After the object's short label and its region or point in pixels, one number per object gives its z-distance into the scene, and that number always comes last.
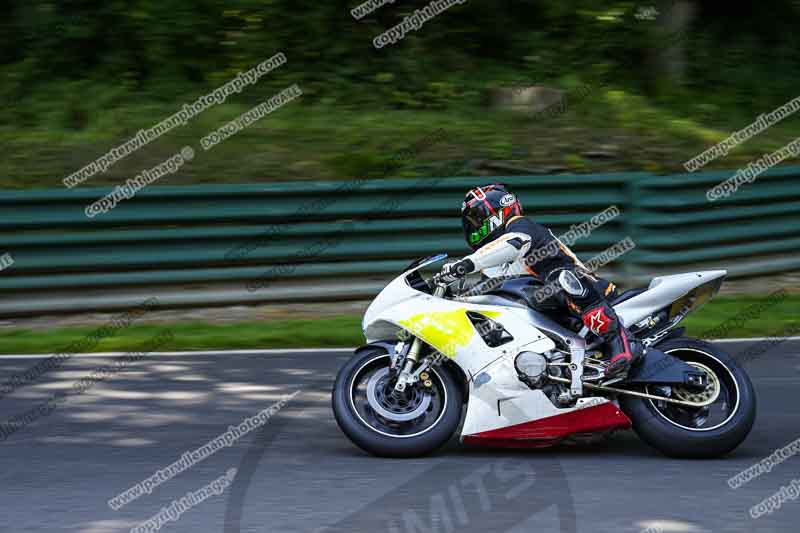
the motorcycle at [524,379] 12.93
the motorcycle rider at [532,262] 12.85
